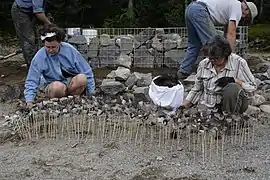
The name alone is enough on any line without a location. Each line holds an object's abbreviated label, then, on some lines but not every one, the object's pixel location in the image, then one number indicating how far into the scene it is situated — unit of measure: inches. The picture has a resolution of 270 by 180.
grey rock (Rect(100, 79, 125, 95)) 189.8
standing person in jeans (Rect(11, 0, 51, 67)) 224.4
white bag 141.9
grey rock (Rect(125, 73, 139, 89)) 201.9
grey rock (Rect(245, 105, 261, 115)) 150.9
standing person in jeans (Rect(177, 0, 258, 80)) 165.0
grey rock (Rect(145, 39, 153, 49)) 266.3
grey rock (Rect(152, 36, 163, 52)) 264.2
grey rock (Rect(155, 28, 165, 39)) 269.6
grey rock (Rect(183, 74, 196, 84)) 189.4
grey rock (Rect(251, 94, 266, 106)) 167.9
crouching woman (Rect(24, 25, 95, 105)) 148.7
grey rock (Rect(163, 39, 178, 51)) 261.6
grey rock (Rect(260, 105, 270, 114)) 161.2
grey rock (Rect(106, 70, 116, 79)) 212.4
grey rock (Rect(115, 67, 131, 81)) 208.2
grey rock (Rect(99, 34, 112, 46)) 264.2
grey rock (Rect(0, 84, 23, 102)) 199.2
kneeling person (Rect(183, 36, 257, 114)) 131.7
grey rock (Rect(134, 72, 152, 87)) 199.5
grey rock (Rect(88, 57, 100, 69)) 263.1
